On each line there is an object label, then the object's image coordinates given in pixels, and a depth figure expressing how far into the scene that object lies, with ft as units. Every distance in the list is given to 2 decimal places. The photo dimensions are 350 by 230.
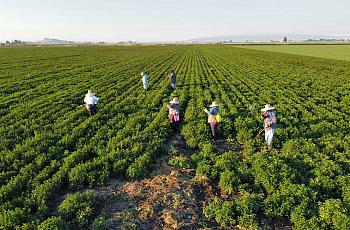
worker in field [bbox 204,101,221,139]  45.09
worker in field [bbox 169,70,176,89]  85.30
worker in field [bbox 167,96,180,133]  48.23
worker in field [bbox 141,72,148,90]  81.76
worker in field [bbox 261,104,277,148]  40.91
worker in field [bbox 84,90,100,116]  55.67
